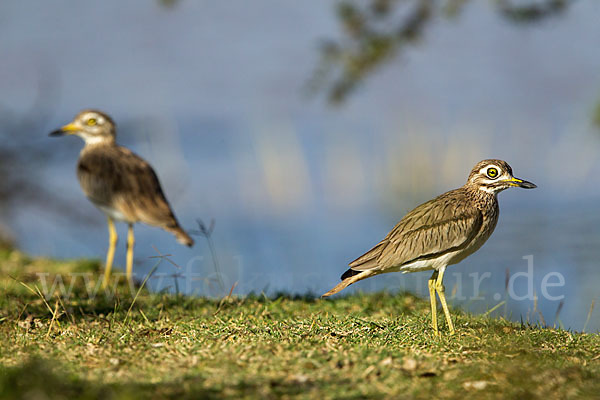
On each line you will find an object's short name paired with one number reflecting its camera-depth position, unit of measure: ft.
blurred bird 56.49
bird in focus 35.65
